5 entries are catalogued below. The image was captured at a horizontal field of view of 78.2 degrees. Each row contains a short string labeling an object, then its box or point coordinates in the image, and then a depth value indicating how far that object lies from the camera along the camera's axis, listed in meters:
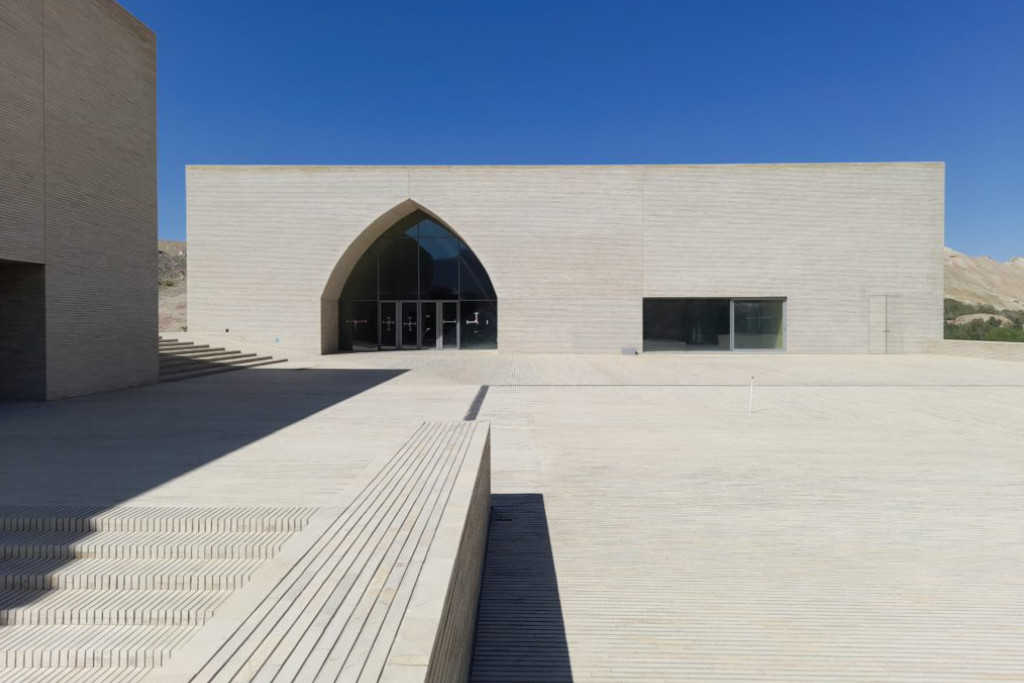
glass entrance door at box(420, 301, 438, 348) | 27.30
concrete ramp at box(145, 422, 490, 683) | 2.00
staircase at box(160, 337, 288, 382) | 15.88
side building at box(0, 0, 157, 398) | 10.48
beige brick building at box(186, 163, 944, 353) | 24.69
